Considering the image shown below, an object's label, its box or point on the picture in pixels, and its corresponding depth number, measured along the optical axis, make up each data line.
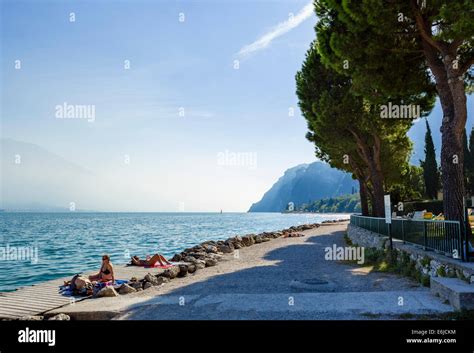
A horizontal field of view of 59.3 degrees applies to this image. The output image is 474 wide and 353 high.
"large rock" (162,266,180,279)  16.03
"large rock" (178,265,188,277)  16.75
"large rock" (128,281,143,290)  13.84
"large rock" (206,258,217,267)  19.80
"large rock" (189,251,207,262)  22.70
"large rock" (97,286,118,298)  12.36
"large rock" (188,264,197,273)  17.65
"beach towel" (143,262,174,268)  20.21
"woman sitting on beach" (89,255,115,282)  14.98
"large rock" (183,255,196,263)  20.56
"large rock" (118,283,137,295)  13.11
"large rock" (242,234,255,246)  32.76
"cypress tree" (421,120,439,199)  62.45
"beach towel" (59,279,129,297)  13.22
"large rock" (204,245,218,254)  26.27
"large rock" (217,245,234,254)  26.93
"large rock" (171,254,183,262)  24.01
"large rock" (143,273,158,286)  14.44
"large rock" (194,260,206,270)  18.74
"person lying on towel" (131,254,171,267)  20.38
